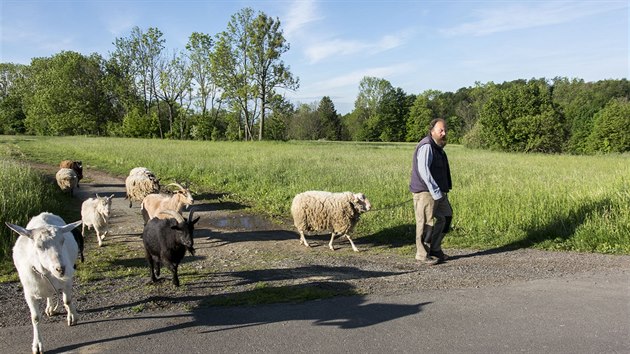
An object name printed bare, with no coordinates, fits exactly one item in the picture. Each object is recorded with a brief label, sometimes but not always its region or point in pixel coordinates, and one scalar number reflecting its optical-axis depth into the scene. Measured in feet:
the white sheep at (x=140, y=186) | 45.93
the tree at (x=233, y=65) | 194.39
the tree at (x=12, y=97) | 269.03
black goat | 22.25
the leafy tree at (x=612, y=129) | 191.21
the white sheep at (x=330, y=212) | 34.19
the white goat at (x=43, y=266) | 16.09
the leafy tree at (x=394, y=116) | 330.13
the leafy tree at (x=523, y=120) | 162.71
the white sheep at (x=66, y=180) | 52.44
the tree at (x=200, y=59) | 236.22
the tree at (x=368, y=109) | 333.21
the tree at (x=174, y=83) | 238.68
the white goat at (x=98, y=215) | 33.35
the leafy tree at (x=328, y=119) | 331.16
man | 27.86
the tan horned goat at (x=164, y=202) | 32.89
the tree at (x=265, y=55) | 190.39
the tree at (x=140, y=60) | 248.11
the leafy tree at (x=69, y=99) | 244.63
